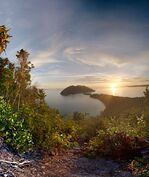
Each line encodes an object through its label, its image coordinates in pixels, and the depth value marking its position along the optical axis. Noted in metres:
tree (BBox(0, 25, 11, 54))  10.26
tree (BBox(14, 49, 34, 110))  17.48
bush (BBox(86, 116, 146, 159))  5.58
